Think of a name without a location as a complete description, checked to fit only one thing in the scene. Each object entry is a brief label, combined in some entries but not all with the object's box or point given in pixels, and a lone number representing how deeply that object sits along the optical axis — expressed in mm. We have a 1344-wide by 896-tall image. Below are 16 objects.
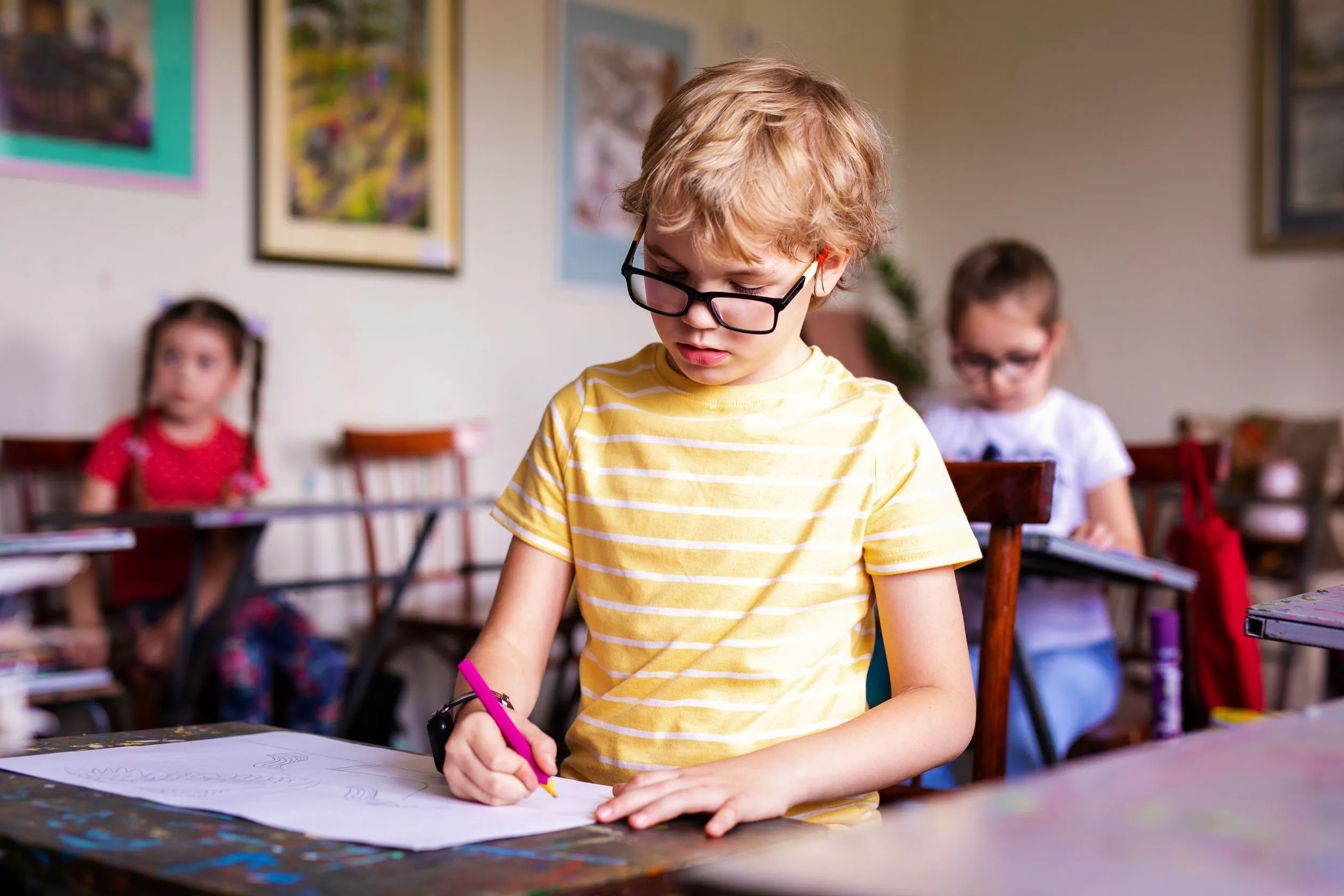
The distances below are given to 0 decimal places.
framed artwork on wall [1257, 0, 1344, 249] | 4156
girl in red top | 2732
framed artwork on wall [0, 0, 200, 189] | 2830
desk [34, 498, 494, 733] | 2225
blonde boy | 923
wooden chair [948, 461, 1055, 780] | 1130
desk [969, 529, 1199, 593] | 1442
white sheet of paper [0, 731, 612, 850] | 651
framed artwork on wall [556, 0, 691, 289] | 3955
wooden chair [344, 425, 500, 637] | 3326
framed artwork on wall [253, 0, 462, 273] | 3258
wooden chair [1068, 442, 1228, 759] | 1714
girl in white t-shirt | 1935
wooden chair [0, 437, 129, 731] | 2756
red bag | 1770
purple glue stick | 1727
